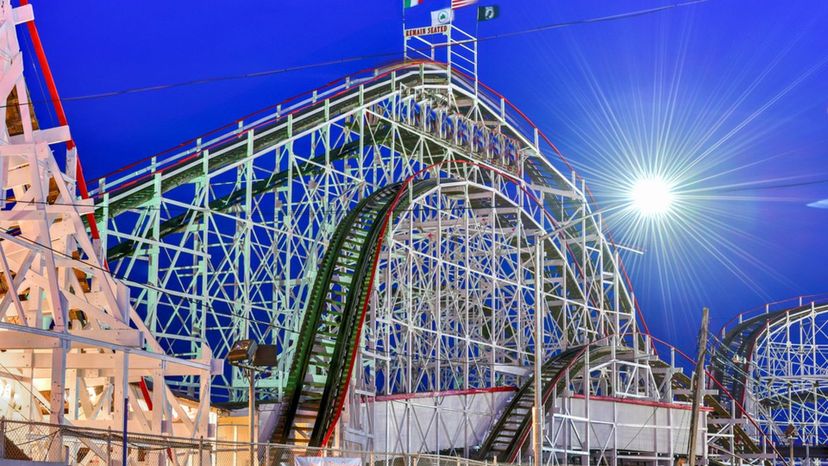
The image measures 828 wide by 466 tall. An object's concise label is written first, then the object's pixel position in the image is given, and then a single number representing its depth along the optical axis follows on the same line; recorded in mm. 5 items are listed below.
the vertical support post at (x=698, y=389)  26859
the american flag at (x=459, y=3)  39656
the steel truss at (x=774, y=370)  53281
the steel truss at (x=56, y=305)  19766
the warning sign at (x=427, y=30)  43478
